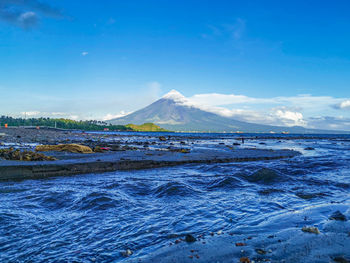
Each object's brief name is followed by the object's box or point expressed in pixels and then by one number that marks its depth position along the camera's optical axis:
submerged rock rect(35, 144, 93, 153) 18.59
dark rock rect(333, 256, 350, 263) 3.32
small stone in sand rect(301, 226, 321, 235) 4.48
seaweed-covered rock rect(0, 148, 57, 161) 12.81
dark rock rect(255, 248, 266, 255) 3.63
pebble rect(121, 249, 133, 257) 3.72
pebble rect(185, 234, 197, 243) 4.14
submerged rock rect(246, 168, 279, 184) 10.48
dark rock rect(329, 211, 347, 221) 5.22
